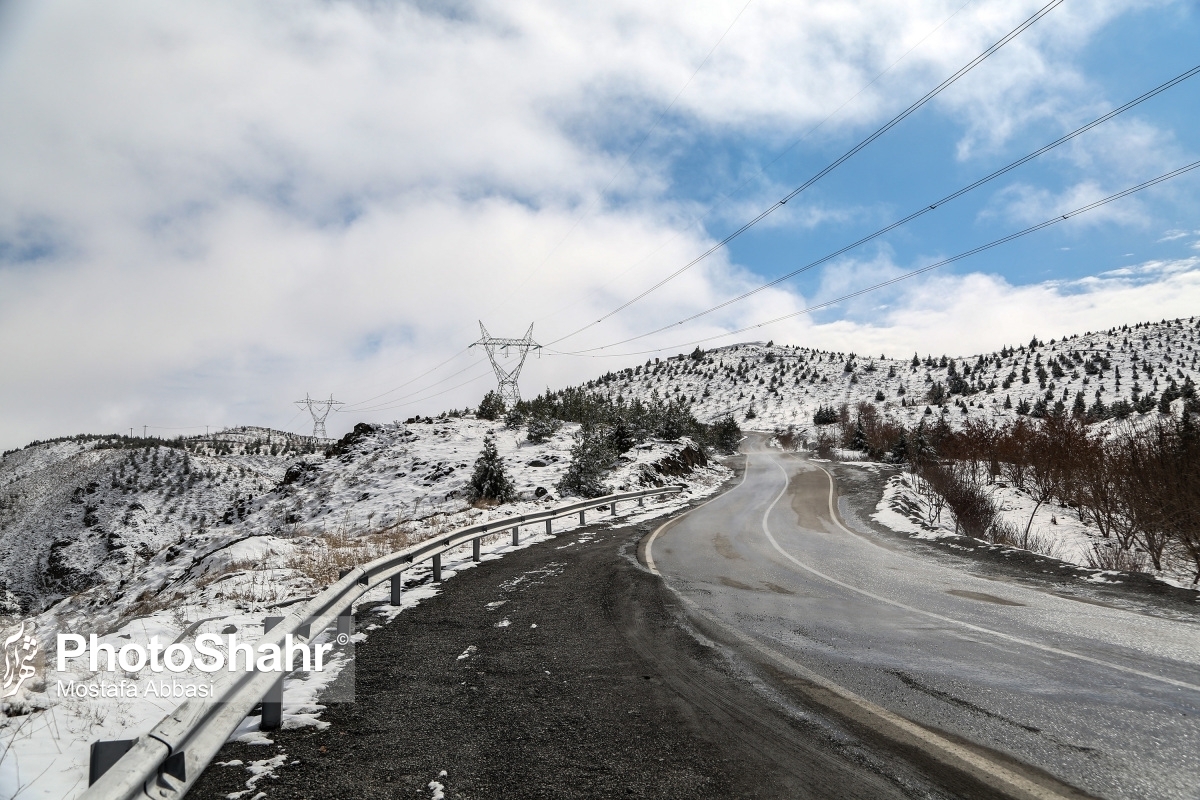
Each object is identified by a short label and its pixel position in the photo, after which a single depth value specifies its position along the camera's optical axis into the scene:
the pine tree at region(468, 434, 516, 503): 24.64
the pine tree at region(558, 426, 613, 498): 25.20
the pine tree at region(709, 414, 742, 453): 69.31
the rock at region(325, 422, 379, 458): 37.94
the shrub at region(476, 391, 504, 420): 45.62
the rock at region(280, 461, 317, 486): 34.84
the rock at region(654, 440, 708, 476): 36.31
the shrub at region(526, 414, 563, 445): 35.78
